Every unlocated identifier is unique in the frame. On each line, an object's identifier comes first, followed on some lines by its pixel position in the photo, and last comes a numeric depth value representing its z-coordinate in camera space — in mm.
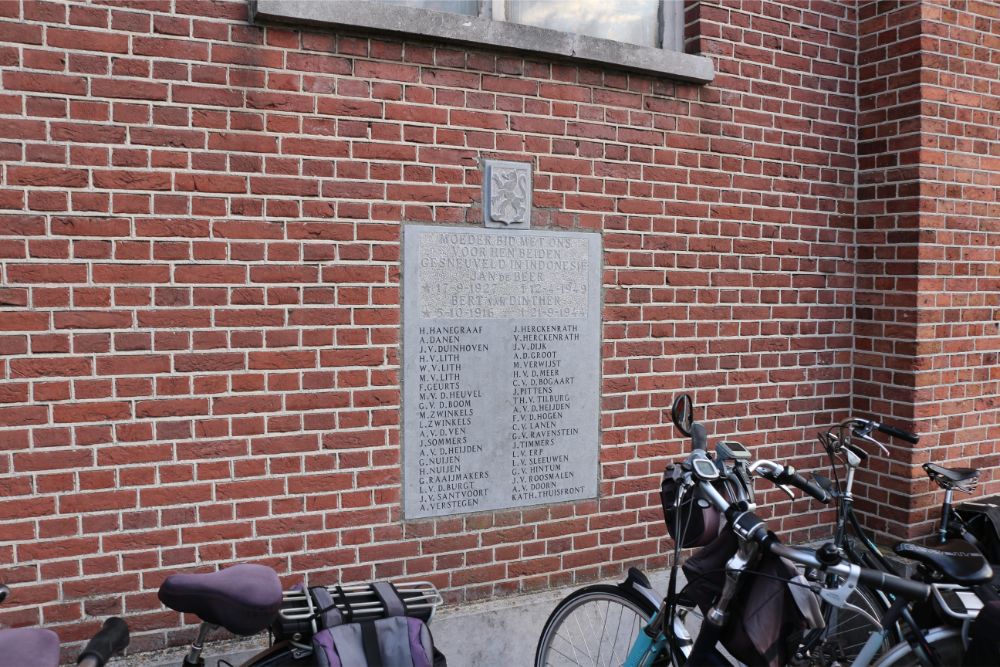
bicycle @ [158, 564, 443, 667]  2549
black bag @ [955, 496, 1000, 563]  4391
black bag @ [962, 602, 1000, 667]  2449
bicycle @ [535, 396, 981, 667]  2598
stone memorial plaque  3883
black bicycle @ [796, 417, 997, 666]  2613
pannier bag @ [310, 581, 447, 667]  2646
